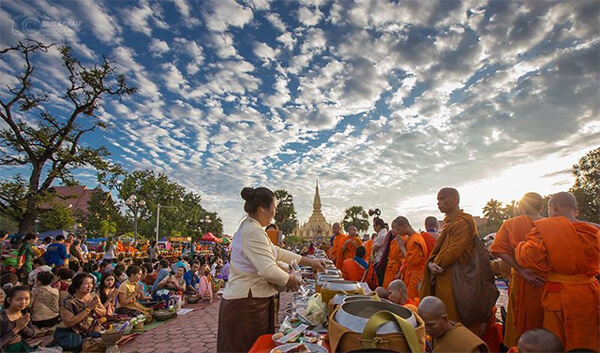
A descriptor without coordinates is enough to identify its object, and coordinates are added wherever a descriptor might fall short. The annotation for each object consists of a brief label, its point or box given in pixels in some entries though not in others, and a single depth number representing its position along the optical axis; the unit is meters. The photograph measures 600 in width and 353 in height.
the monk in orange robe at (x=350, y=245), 8.04
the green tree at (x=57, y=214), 15.50
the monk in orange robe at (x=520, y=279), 2.94
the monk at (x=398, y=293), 3.41
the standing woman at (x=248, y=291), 2.07
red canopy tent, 24.22
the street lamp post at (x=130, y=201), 15.16
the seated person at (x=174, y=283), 8.45
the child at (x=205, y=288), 9.40
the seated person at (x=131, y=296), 6.63
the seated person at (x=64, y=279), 5.85
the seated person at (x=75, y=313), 4.66
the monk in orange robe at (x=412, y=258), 4.69
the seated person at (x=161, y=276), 8.38
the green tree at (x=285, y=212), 52.59
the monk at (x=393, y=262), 5.62
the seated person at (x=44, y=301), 5.42
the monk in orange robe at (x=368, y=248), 8.10
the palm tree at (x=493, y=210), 46.79
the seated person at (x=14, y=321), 4.04
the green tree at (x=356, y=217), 55.66
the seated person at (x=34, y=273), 7.26
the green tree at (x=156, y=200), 37.00
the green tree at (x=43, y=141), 14.51
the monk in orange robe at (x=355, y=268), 6.12
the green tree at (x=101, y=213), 40.69
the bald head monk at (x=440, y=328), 1.76
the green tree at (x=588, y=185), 23.23
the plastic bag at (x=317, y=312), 2.21
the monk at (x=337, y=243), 8.66
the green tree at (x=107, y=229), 31.73
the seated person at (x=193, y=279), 9.57
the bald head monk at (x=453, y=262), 3.05
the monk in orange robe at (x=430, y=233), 5.22
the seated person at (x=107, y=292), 6.04
